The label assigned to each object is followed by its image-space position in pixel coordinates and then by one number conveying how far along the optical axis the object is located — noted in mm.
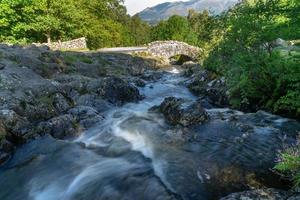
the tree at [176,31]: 43777
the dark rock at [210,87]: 11433
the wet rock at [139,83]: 16256
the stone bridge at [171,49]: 28377
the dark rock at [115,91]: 12202
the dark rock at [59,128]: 8848
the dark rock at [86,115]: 9644
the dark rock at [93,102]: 11233
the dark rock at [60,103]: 10333
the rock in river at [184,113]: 8800
